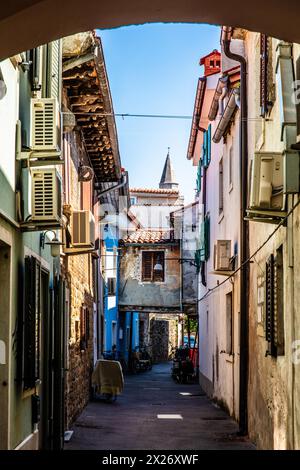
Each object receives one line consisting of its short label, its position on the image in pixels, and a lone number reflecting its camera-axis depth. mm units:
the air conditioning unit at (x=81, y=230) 13344
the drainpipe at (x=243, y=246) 13680
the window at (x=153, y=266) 35438
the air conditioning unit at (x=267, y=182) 9008
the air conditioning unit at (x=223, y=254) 16203
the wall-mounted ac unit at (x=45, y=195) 8820
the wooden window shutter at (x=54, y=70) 10570
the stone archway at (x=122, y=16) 4297
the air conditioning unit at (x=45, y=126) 8906
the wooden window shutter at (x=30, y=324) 8422
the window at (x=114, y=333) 32594
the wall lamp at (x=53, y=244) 10359
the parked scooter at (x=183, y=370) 29672
